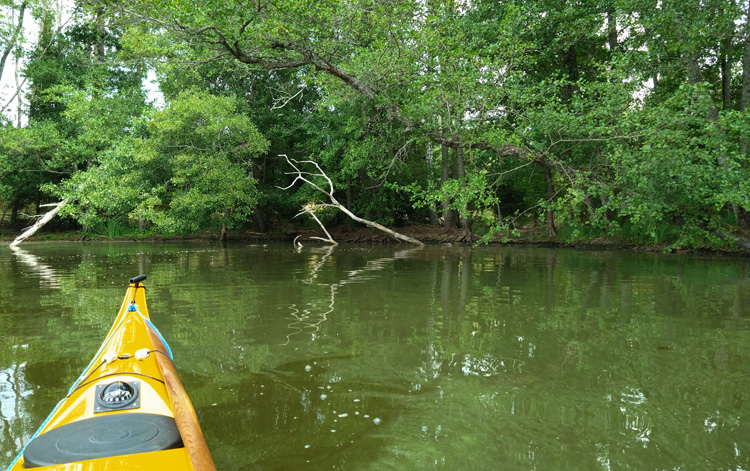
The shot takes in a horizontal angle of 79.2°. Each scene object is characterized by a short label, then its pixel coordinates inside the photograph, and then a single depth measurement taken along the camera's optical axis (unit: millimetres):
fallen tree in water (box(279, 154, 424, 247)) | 18703
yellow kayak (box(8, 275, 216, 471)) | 1840
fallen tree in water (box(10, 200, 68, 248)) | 19953
